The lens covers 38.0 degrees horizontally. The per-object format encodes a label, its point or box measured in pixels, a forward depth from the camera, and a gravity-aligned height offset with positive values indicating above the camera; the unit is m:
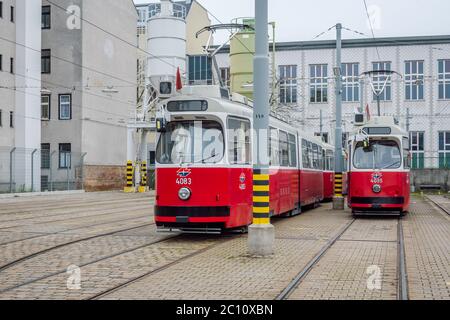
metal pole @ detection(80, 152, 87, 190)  45.28 +0.63
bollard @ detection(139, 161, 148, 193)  46.91 -0.02
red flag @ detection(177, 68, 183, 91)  14.33 +2.08
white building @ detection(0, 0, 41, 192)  39.53 +6.06
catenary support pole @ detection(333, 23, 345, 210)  26.48 +1.33
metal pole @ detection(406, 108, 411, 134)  48.16 +4.32
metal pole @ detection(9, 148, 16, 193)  36.19 +0.58
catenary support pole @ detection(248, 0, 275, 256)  11.88 +0.58
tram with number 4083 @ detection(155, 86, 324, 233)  13.77 +0.28
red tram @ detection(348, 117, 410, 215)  20.83 +0.25
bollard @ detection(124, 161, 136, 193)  45.38 -0.08
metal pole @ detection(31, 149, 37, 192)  38.38 +0.51
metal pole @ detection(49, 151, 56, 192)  41.25 +0.04
